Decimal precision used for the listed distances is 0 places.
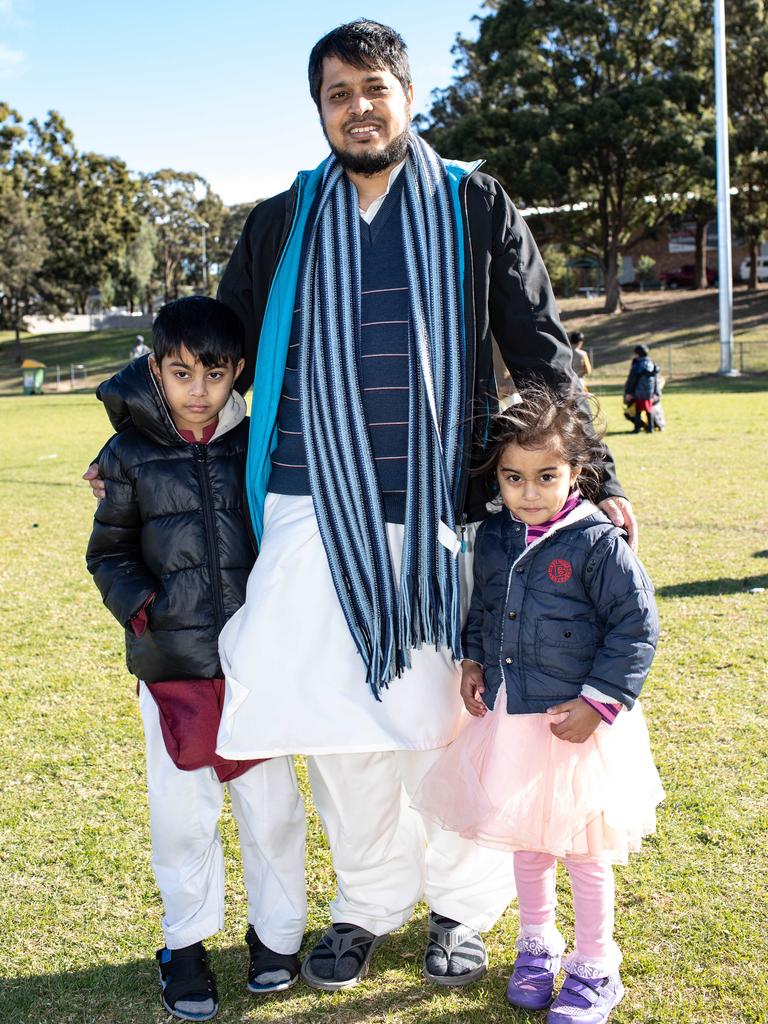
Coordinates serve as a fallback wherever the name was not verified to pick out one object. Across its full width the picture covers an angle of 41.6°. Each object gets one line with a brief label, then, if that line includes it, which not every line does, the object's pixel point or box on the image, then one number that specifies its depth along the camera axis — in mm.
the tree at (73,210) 50844
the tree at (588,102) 32969
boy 2561
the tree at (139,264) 58194
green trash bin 34469
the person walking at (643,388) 14305
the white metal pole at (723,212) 23562
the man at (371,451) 2539
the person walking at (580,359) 11675
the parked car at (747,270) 47281
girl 2352
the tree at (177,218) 65688
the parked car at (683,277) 45059
